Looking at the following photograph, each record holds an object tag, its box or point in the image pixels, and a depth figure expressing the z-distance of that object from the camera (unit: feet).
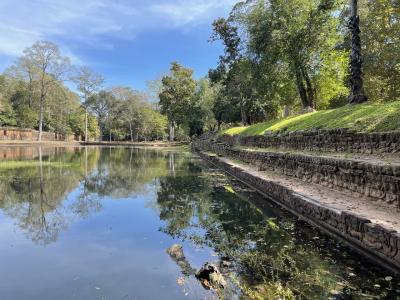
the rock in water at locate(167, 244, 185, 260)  20.66
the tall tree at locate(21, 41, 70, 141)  164.76
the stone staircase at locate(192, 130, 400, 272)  18.88
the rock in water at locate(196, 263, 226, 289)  16.21
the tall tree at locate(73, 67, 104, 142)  212.84
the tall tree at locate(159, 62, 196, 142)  195.00
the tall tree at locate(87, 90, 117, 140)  240.94
